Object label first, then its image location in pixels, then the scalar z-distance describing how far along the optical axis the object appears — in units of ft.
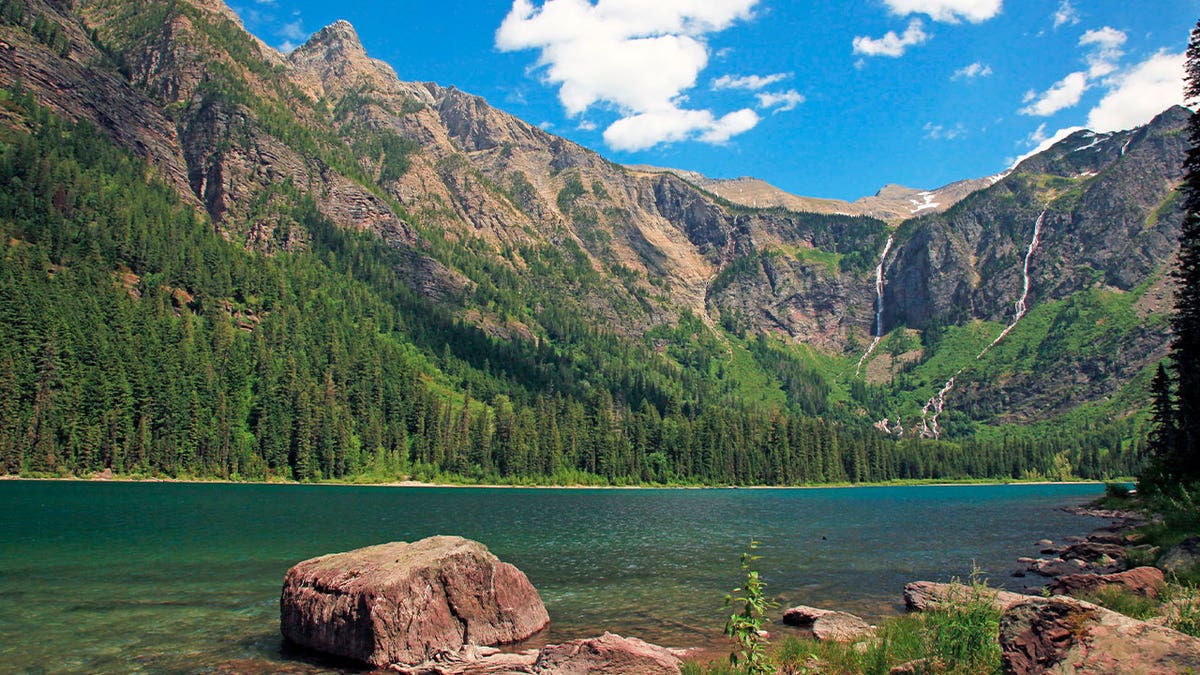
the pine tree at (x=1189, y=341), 143.64
